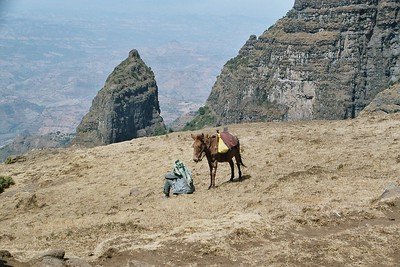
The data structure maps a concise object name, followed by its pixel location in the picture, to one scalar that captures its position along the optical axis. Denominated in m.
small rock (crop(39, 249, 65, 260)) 13.20
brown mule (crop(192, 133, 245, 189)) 21.03
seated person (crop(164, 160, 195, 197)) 21.97
